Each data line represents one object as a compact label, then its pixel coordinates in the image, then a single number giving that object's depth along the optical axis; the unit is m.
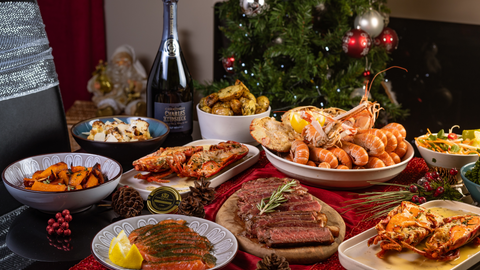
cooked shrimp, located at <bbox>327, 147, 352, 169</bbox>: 1.42
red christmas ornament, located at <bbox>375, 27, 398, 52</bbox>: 3.33
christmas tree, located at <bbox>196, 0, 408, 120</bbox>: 3.02
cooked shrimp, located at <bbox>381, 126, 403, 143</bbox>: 1.54
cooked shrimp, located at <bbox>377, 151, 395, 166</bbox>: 1.43
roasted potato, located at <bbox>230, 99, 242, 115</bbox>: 1.82
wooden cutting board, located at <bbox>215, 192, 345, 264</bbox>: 0.98
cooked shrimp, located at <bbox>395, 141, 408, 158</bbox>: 1.52
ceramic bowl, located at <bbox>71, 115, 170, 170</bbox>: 1.43
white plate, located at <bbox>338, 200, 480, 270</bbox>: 0.92
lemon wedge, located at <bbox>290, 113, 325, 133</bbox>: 1.58
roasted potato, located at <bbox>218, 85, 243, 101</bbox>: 1.82
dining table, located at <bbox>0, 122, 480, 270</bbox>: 0.94
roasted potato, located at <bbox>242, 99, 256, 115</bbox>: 1.80
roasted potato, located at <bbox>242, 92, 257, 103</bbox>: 1.85
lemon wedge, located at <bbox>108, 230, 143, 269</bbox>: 0.86
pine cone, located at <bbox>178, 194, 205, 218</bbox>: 1.15
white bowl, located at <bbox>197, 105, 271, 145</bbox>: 1.80
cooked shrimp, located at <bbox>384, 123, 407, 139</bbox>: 1.58
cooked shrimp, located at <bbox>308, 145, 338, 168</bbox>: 1.41
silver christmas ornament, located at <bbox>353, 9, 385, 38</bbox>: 3.05
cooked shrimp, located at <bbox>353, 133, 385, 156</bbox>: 1.42
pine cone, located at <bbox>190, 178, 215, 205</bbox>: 1.22
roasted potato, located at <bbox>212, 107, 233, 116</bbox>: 1.80
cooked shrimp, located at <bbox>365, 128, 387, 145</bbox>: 1.46
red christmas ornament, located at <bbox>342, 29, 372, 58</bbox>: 2.93
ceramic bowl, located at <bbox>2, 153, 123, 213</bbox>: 1.06
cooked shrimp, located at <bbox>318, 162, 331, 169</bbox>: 1.37
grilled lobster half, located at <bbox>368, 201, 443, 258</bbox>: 0.96
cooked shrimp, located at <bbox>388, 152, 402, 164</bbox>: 1.46
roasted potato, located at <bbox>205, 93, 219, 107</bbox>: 1.85
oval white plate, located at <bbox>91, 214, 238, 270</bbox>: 0.89
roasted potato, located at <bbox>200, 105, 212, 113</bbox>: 1.86
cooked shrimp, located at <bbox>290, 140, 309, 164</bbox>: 1.41
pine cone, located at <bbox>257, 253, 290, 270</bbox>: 0.86
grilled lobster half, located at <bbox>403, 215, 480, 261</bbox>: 0.94
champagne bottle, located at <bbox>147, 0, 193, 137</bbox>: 1.83
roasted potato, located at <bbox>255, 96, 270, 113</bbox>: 1.88
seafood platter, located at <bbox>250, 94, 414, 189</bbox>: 1.35
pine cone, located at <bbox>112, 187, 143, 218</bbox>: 1.15
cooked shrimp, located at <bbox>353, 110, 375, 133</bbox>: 1.61
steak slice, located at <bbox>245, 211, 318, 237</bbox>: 1.04
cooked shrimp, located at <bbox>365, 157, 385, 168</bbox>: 1.39
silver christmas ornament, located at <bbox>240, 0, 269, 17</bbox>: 2.95
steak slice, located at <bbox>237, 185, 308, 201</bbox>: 1.19
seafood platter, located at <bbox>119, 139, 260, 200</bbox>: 1.37
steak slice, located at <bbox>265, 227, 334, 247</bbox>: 0.99
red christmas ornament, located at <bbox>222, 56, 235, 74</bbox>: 3.50
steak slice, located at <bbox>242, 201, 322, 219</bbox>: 1.13
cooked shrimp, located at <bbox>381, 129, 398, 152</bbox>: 1.49
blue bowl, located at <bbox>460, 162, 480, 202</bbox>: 1.18
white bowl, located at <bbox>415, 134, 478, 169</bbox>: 1.41
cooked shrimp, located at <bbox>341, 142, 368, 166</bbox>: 1.39
